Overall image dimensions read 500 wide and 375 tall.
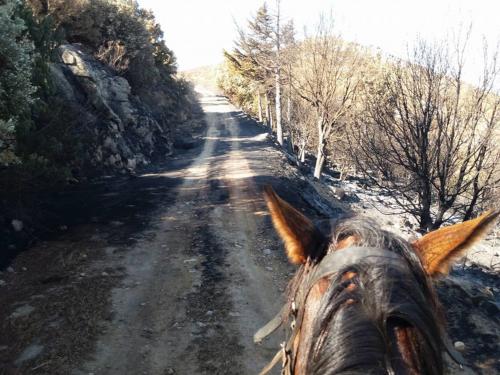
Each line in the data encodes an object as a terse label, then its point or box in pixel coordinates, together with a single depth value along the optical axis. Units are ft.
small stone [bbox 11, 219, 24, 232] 30.50
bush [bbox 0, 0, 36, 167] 23.48
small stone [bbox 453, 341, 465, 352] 20.49
